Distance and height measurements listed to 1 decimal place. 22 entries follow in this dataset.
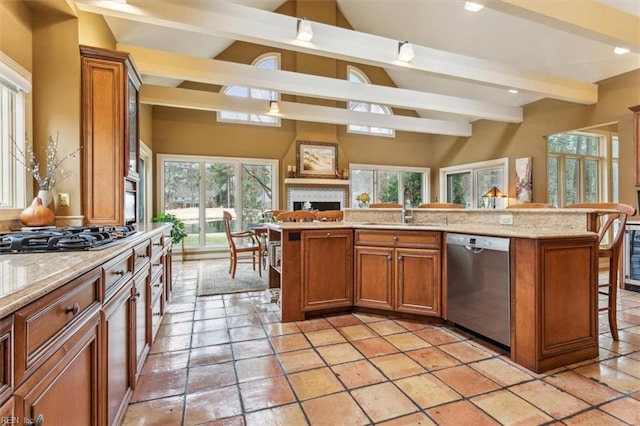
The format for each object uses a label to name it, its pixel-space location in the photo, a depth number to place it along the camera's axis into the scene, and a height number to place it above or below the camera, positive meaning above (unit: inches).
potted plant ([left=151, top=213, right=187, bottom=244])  211.2 -8.7
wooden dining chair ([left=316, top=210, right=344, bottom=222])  196.7 -1.5
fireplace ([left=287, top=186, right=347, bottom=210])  278.8 +14.8
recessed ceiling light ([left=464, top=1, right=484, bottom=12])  110.6 +74.5
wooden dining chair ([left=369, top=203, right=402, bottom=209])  170.8 +4.4
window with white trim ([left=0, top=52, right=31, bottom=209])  84.7 +23.3
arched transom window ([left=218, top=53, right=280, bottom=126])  272.1 +105.0
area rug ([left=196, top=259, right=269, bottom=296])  161.5 -37.8
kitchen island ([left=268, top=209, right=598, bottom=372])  82.2 -18.9
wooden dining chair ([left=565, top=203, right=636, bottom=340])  94.6 -10.9
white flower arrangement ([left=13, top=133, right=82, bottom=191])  89.4 +15.3
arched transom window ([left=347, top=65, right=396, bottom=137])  306.2 +105.8
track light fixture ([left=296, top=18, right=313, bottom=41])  128.7 +75.1
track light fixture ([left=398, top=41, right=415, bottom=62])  147.2 +75.6
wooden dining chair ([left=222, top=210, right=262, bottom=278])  182.5 -19.8
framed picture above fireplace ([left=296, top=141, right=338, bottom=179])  278.5 +48.7
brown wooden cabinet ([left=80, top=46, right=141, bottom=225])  99.0 +26.3
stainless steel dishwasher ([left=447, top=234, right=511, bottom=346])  89.4 -22.1
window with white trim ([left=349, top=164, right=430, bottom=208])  317.7 +31.0
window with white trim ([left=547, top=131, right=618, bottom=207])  241.0 +34.2
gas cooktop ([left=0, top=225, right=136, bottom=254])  53.7 -4.7
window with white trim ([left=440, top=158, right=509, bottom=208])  269.6 +29.5
